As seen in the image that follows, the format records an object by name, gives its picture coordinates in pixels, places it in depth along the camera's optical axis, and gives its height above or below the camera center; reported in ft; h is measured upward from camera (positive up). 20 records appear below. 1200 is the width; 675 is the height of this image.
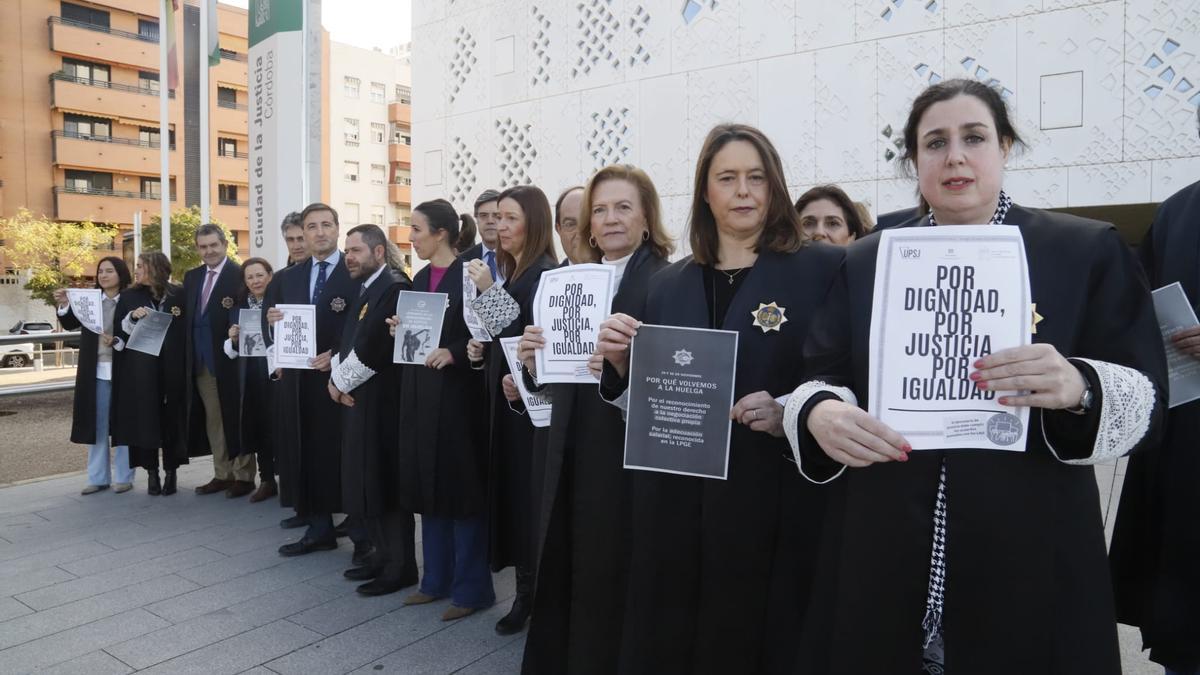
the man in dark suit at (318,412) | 17.34 -2.16
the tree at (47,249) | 116.06 +9.99
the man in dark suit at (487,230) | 16.22 +1.80
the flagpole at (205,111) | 44.42 +11.73
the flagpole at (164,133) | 53.42 +13.74
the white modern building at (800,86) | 30.81 +11.32
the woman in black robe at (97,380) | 23.91 -2.01
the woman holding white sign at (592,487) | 9.43 -2.10
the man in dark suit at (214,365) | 23.24 -1.50
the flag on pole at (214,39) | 45.06 +16.08
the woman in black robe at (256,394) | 21.88 -2.19
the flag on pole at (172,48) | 53.47 +18.68
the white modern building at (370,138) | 161.68 +37.91
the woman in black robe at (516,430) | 13.43 -1.99
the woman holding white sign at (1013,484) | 5.21 -1.16
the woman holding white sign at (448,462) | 14.35 -2.69
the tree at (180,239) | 112.76 +11.52
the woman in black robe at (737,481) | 7.46 -1.60
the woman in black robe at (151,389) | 23.40 -2.22
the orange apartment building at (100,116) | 136.56 +36.80
